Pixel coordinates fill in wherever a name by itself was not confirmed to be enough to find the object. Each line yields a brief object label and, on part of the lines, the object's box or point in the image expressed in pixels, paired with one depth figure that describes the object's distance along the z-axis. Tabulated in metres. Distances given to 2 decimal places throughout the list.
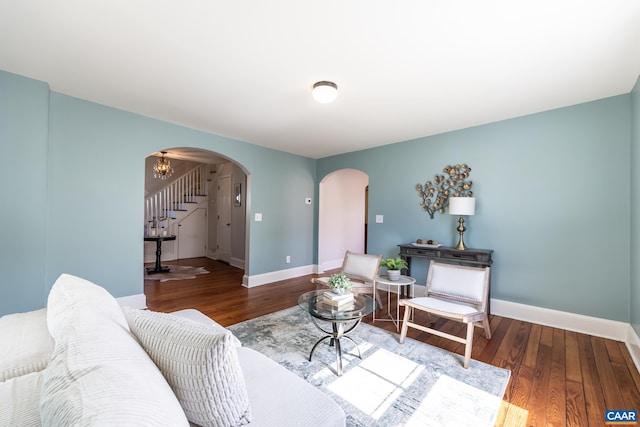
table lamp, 3.18
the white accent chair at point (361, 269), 3.18
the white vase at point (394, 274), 2.91
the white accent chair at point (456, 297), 2.18
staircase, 6.37
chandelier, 5.42
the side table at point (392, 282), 2.82
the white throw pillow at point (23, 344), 1.13
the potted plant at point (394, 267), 2.91
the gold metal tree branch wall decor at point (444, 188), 3.50
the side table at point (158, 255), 5.33
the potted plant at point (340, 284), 2.24
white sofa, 0.59
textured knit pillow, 0.81
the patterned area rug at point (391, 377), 1.59
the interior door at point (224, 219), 6.61
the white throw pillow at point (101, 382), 0.54
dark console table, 3.08
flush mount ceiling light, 2.32
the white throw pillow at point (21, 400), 0.79
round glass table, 1.97
